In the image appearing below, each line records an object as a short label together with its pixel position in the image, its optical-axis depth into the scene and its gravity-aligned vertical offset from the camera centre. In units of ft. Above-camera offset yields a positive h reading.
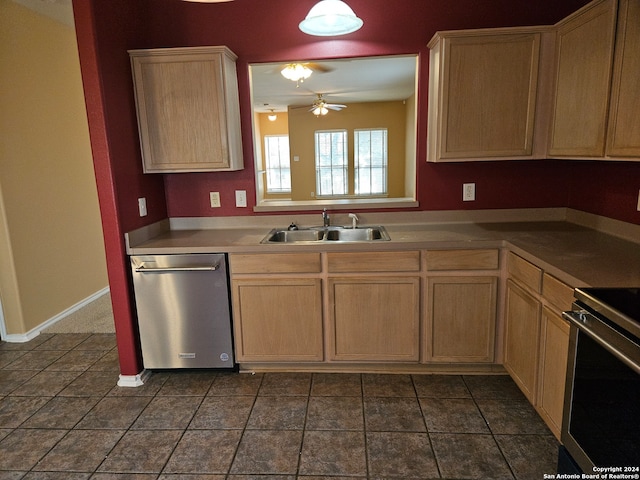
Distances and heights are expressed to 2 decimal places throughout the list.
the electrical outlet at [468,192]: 9.48 -0.77
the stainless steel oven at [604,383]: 3.97 -2.47
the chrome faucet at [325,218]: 9.51 -1.29
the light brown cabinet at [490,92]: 7.79 +1.29
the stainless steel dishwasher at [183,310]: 8.06 -2.88
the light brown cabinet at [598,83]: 5.78 +1.14
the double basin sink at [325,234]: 9.33 -1.63
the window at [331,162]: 29.17 +0.02
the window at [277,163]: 34.86 +0.12
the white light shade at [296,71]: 13.19 +3.05
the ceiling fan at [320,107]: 22.45 +3.13
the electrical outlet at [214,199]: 9.92 -0.79
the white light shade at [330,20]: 6.47 +2.35
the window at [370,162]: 28.76 +0.00
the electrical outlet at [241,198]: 9.89 -0.79
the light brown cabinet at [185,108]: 8.27 +1.23
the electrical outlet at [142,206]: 8.69 -0.82
